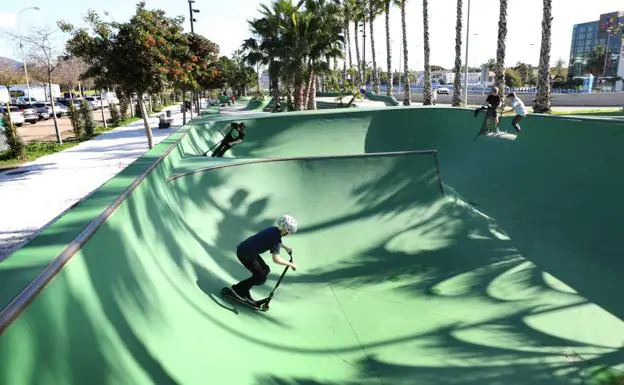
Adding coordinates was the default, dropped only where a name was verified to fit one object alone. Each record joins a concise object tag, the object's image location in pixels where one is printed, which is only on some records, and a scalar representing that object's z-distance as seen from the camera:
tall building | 109.14
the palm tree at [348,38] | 41.59
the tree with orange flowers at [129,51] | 13.39
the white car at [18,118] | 33.63
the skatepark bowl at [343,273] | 2.93
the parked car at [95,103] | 58.25
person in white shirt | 10.46
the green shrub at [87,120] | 25.70
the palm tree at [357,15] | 44.38
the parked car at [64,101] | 54.44
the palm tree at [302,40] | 20.88
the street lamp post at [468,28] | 27.93
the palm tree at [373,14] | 42.02
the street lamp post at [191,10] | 32.71
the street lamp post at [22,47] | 23.20
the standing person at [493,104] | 11.41
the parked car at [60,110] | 44.23
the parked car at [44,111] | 42.47
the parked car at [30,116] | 37.46
